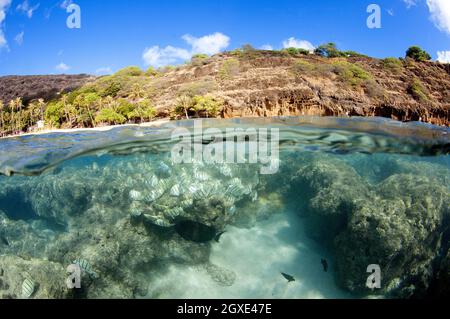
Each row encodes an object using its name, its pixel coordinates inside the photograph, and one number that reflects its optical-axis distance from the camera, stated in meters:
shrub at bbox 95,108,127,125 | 27.36
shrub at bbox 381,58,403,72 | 37.57
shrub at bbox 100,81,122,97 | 37.13
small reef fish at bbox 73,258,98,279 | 7.21
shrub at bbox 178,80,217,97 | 31.70
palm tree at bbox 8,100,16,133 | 33.72
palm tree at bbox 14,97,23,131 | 34.16
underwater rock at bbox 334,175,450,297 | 7.93
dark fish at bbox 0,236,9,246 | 11.26
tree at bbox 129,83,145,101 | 34.16
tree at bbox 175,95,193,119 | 27.76
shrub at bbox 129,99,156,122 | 27.75
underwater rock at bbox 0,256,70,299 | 6.38
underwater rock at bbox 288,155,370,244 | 9.50
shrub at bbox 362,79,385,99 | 32.30
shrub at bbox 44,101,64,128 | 31.69
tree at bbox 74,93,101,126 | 29.45
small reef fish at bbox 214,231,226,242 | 9.27
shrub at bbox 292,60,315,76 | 35.83
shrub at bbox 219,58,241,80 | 36.28
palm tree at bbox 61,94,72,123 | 30.92
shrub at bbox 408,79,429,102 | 32.10
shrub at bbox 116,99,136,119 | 28.66
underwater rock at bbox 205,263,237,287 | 8.37
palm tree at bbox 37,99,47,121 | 35.91
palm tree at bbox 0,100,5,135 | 35.58
